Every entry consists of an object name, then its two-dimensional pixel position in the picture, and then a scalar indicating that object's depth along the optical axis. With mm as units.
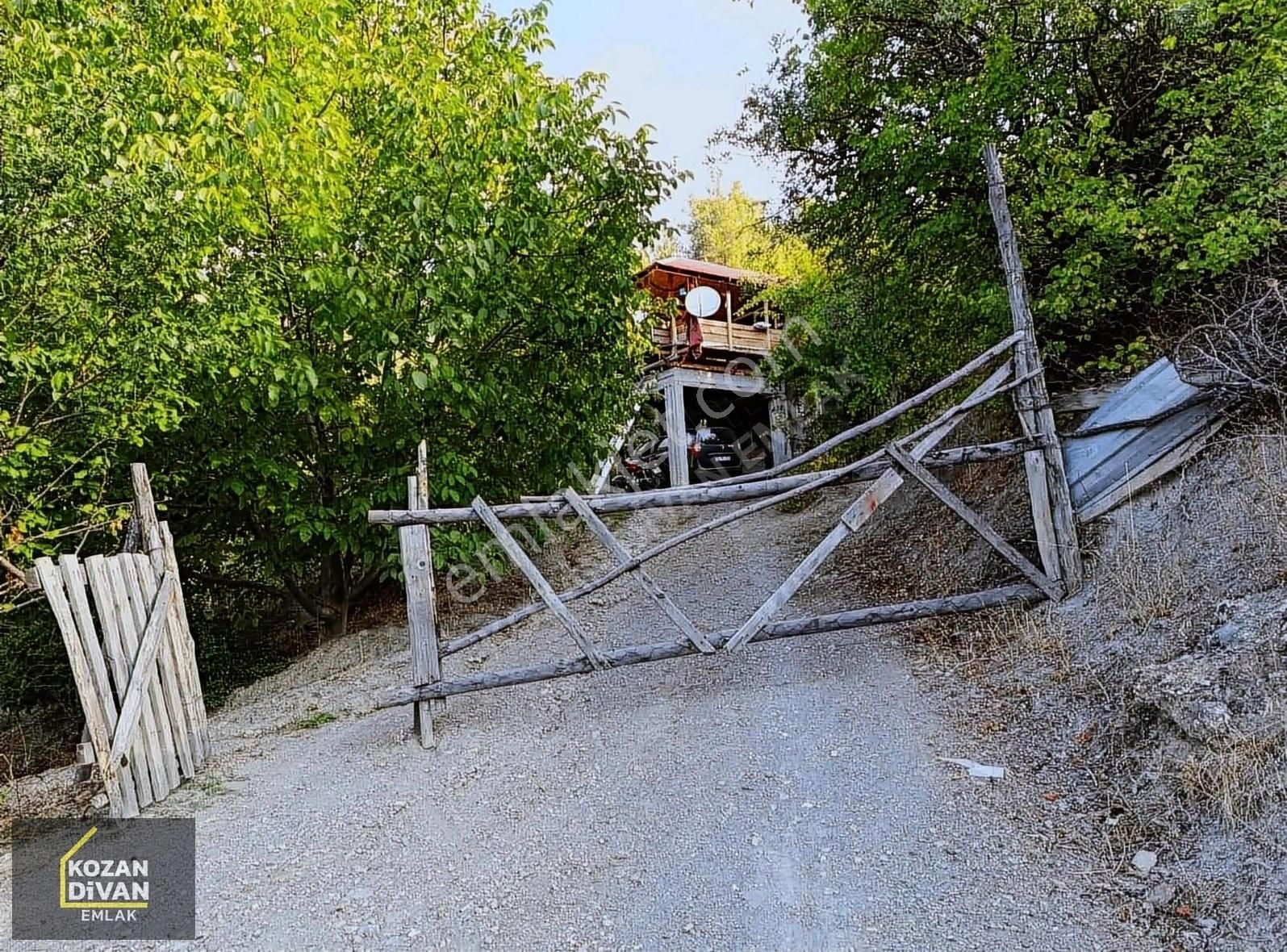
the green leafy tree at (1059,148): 4230
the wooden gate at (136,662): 3320
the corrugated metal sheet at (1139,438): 4195
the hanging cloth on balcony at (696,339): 13383
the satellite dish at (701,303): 13547
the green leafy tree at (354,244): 3830
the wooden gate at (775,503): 4160
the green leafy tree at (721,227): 21609
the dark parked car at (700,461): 12648
